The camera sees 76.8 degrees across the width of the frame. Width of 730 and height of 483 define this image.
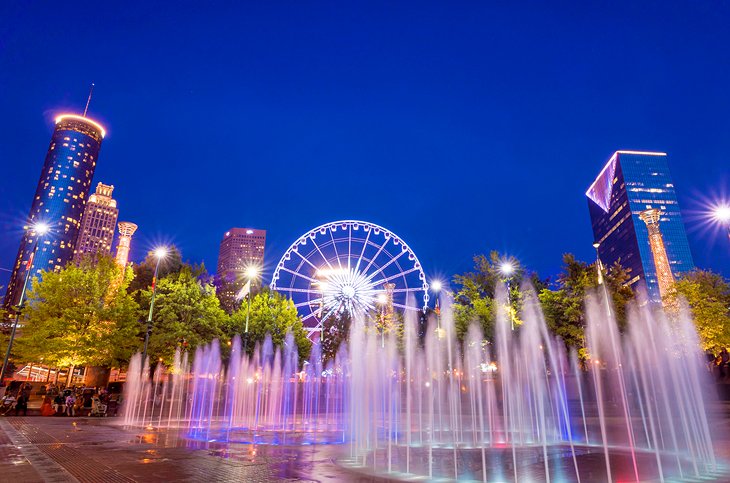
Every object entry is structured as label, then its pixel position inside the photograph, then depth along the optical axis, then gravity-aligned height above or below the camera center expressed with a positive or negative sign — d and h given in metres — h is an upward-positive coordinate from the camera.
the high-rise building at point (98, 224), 181.25 +66.98
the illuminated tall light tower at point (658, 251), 44.78 +14.45
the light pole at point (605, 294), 27.35 +6.30
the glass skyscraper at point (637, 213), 135.88 +57.52
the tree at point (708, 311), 33.28 +6.39
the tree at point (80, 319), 31.47 +5.47
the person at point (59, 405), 25.97 -0.31
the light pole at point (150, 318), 27.53 +4.69
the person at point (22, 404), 24.72 -0.24
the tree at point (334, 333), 45.66 +6.35
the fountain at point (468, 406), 10.86 -0.35
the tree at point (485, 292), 34.47 +8.17
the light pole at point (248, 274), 38.72 +10.02
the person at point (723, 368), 35.41 +2.44
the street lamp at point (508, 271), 35.70 +9.72
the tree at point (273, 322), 42.41 +6.98
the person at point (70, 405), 25.61 -0.30
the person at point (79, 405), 27.06 -0.35
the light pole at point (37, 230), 24.45 +8.55
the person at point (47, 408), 24.89 -0.45
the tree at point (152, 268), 45.03 +12.84
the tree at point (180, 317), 35.81 +6.41
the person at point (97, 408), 26.22 -0.46
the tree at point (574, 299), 33.16 +7.07
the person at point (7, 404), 24.70 -0.25
